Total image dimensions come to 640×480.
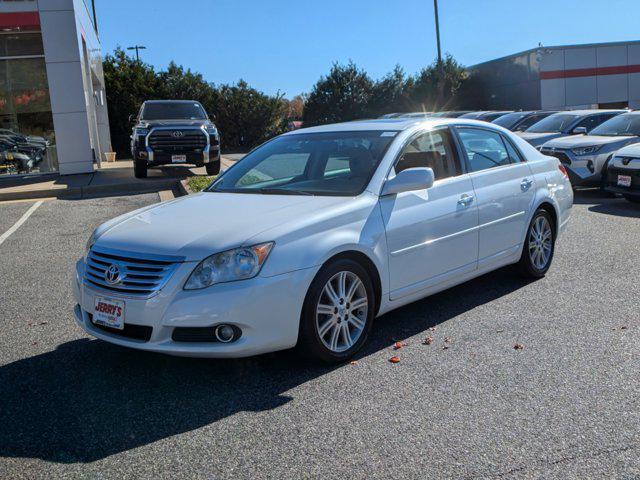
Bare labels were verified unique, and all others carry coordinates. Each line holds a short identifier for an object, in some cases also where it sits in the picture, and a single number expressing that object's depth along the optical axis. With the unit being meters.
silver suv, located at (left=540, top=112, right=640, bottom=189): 12.42
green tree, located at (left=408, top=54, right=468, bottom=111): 47.06
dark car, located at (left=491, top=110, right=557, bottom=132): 19.47
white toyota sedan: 3.94
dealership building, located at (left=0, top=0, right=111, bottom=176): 16.89
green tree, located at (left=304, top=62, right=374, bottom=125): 47.41
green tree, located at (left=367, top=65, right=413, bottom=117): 48.16
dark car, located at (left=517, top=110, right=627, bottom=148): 14.54
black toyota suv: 15.60
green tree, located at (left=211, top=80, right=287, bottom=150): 35.62
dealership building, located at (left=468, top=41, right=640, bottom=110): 39.06
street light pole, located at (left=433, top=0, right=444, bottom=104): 37.60
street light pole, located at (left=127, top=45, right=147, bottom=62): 64.56
